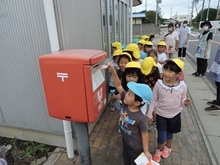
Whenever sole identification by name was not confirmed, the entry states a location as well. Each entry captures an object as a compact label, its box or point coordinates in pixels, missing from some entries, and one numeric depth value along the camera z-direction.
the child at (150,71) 2.46
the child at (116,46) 3.81
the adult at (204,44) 4.71
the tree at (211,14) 54.83
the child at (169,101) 1.92
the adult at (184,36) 7.24
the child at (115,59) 2.91
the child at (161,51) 3.81
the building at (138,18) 27.84
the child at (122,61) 2.56
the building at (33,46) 1.98
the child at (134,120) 1.44
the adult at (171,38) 6.30
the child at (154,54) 3.31
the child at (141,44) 4.40
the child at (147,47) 4.01
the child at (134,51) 3.07
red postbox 1.27
